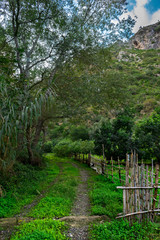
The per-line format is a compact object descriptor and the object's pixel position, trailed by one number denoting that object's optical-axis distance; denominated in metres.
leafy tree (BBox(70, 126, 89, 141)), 27.81
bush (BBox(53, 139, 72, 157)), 22.56
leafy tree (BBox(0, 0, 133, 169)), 8.20
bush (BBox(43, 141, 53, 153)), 29.70
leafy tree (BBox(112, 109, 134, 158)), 13.19
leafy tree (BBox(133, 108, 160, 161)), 13.45
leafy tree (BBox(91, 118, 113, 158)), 13.32
